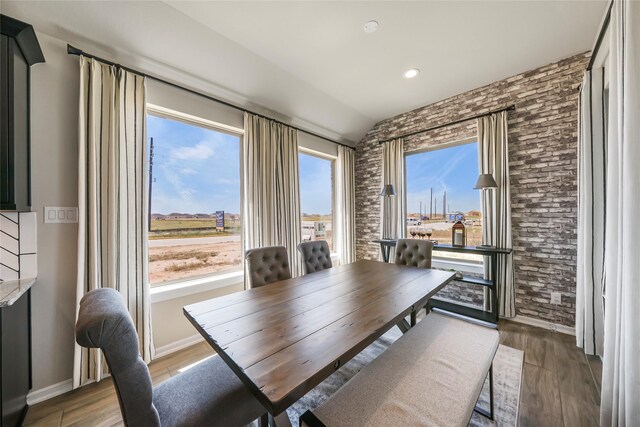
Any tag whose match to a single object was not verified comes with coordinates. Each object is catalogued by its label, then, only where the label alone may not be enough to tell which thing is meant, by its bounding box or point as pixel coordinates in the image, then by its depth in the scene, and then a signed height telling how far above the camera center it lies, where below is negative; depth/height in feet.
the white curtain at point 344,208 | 13.92 +0.32
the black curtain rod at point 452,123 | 9.07 +4.19
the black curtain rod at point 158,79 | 5.74 +4.22
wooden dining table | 2.68 -1.90
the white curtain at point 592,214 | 6.50 -0.04
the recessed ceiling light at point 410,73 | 8.83 +5.59
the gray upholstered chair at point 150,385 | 2.46 -2.45
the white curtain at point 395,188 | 12.37 +1.32
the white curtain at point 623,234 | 3.39 -0.35
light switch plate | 5.61 -0.03
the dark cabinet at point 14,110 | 4.44 +2.15
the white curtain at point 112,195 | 5.82 +0.51
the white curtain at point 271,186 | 9.22 +1.20
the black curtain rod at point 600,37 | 5.79 +4.97
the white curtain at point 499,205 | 8.96 +0.33
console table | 8.71 -3.28
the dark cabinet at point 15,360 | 4.05 -2.94
